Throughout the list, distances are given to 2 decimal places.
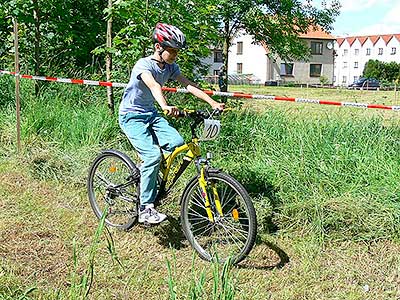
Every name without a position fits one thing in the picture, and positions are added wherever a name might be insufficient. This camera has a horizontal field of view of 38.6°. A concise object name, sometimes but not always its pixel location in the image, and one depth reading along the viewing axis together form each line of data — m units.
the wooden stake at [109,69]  8.91
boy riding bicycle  4.84
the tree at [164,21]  7.85
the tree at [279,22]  19.89
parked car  57.72
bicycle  4.69
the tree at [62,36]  10.69
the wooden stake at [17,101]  8.03
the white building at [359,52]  102.94
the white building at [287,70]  75.81
